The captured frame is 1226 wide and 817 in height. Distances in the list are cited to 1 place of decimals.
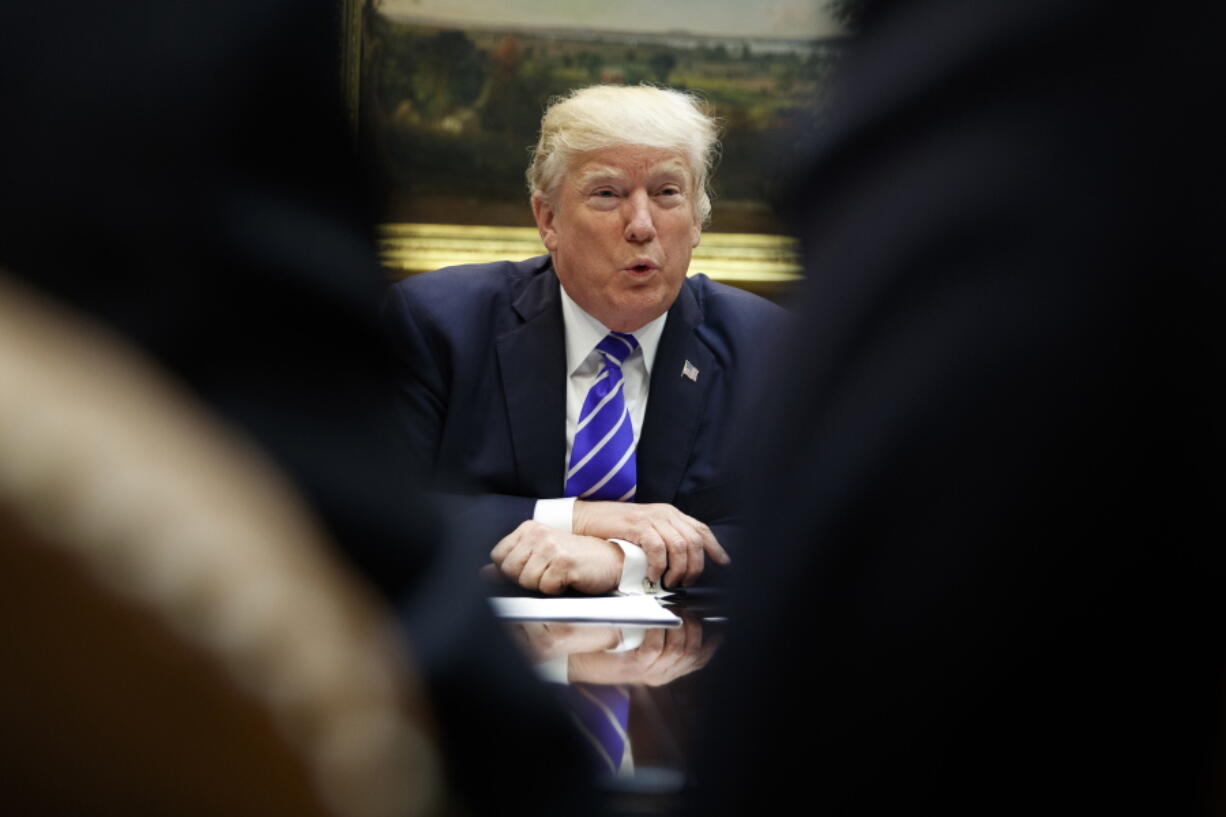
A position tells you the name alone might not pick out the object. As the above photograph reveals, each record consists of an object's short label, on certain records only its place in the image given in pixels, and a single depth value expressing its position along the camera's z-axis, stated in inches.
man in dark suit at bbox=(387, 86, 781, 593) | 99.6
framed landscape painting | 159.3
